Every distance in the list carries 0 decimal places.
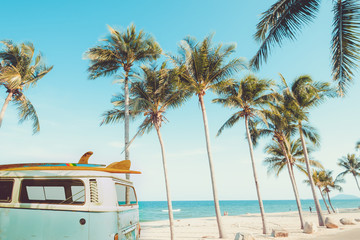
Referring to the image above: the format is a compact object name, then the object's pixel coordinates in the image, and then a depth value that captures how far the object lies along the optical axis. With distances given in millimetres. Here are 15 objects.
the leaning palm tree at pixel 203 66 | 13812
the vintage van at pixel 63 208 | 3859
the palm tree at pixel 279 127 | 17438
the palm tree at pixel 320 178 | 37344
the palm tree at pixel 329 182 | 37969
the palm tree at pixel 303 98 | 17091
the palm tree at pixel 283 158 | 23516
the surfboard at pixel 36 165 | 4520
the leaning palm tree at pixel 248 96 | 16203
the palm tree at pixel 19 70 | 12822
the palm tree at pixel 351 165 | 38512
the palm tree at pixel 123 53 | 13555
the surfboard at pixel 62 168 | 4289
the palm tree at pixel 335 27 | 5066
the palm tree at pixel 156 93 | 14117
